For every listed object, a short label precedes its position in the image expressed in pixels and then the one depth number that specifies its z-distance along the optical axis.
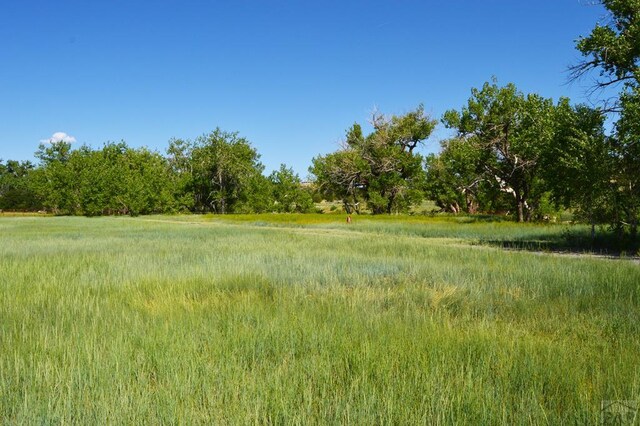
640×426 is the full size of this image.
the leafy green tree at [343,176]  60.87
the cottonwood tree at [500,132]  38.31
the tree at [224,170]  74.81
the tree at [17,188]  95.88
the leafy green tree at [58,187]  79.50
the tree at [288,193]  74.12
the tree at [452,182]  41.84
